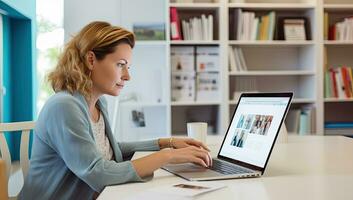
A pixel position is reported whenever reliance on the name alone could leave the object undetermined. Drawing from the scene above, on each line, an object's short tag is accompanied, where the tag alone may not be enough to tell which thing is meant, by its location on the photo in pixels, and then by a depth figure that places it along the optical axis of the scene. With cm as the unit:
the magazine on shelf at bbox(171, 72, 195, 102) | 391
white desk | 108
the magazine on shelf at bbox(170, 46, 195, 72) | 391
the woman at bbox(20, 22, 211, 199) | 129
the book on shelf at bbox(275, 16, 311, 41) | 400
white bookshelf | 387
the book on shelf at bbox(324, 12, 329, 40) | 399
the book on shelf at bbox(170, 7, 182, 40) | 382
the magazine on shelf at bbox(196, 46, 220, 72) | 392
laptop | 132
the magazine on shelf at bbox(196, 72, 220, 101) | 392
